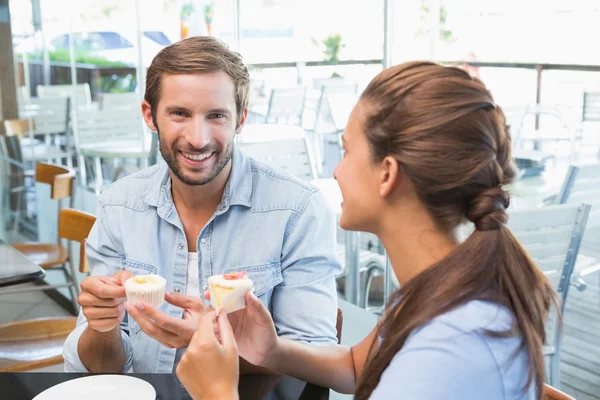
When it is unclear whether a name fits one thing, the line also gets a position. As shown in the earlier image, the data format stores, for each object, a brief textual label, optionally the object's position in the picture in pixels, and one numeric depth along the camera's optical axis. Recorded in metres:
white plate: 1.27
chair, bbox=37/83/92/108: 5.13
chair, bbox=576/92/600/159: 2.39
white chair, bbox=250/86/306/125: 3.51
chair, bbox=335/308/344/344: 1.77
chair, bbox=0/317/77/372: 2.31
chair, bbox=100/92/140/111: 4.84
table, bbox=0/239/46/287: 2.17
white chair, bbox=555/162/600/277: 2.43
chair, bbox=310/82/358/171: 3.33
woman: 0.99
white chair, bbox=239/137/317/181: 3.40
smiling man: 1.71
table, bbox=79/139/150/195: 4.86
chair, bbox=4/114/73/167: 5.21
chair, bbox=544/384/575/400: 1.28
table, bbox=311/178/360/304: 3.38
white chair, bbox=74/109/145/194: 4.88
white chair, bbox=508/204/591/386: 2.36
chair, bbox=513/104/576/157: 2.47
